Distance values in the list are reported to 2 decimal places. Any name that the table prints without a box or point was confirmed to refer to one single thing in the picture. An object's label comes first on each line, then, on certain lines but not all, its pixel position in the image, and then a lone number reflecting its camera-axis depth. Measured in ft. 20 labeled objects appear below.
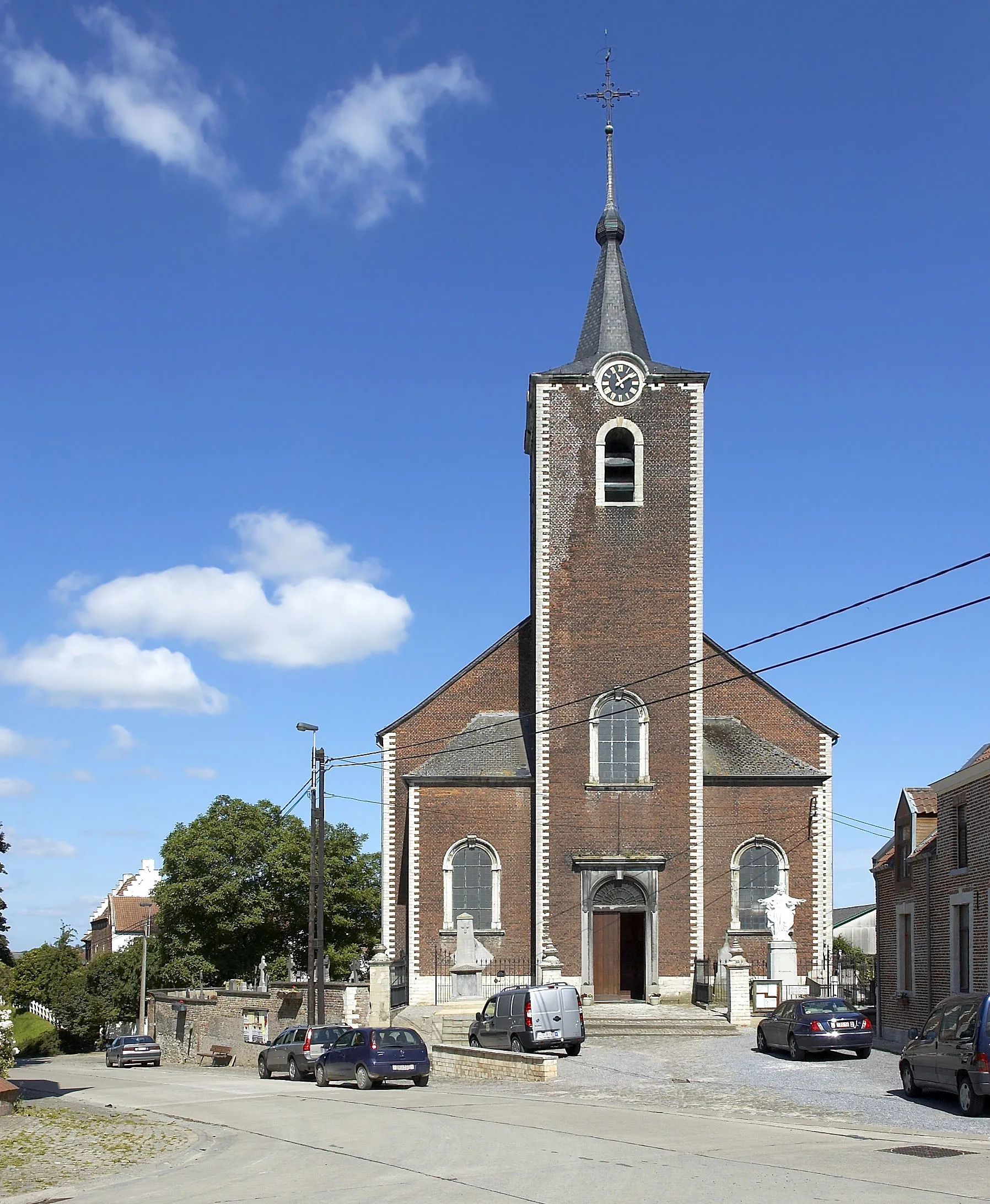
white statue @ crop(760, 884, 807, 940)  126.31
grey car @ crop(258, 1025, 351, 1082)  96.32
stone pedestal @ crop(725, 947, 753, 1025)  109.19
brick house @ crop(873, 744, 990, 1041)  81.20
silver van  89.25
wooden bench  142.20
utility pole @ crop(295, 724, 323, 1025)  111.75
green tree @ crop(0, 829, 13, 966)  120.57
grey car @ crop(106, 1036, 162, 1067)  148.66
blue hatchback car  82.12
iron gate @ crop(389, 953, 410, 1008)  119.85
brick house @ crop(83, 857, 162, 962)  341.21
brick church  125.70
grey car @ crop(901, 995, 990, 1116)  57.36
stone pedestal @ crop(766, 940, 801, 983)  119.55
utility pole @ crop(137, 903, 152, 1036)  191.62
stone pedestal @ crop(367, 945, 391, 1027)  113.39
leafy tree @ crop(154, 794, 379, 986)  190.90
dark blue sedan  84.58
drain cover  47.44
